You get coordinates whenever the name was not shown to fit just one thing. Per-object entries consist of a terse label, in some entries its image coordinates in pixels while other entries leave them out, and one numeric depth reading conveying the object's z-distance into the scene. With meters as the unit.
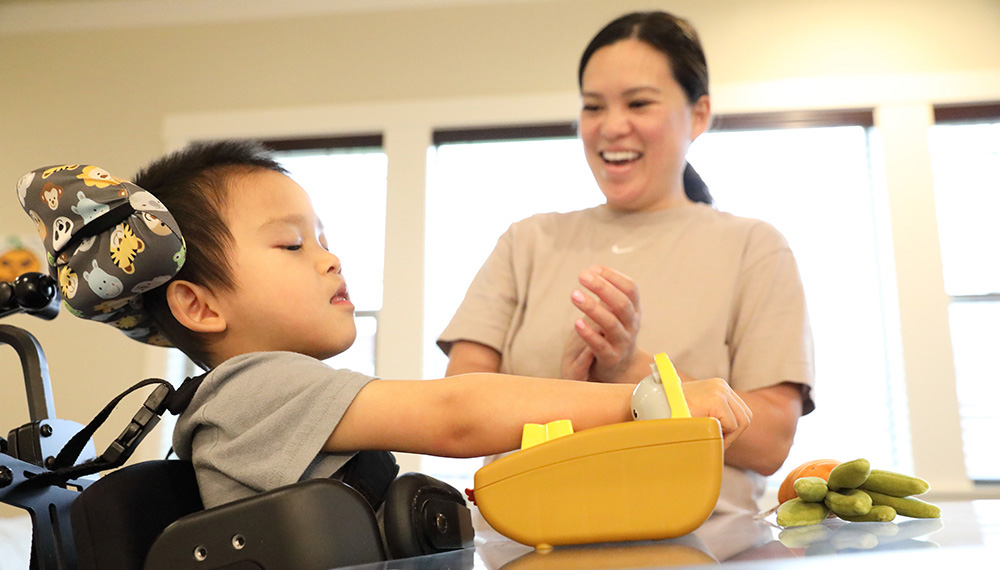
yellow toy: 0.59
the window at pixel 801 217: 3.60
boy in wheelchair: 0.76
